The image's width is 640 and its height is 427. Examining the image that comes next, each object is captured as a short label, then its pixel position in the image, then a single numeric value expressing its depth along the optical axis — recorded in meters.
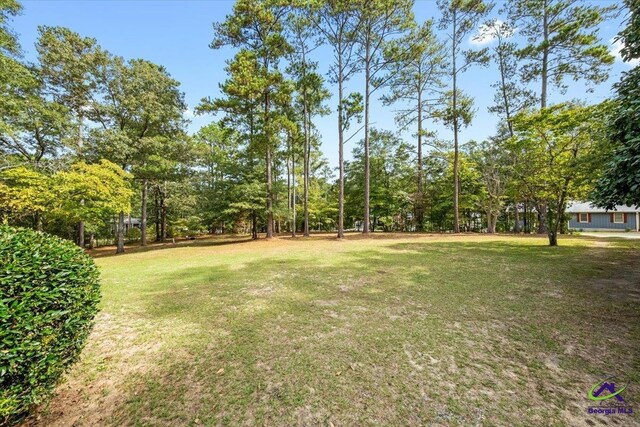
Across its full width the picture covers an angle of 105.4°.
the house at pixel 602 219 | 23.27
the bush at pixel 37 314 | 1.70
